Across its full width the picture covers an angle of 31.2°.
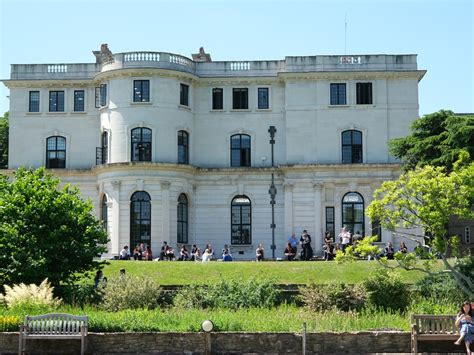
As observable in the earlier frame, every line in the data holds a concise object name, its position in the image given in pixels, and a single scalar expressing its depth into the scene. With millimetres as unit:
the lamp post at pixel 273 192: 53000
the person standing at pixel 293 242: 53500
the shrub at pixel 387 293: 30641
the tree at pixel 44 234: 32688
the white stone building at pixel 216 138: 55500
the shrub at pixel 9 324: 25266
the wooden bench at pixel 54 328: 24344
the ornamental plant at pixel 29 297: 28336
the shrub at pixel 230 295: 31078
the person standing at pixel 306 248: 50781
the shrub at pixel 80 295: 31531
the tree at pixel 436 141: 49031
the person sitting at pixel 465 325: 24016
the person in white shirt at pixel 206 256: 49400
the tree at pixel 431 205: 32094
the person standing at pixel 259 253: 51094
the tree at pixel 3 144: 68750
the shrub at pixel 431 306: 28312
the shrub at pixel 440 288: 31016
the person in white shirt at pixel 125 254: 51253
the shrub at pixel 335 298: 30422
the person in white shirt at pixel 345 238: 49375
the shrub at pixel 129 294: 30297
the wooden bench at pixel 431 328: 24688
